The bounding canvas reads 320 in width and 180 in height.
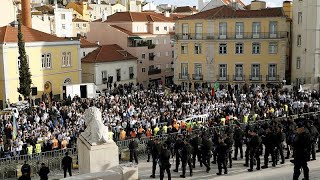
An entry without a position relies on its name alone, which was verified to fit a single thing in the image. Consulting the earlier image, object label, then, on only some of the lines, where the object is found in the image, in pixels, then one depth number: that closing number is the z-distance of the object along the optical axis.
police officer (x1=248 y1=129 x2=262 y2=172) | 15.90
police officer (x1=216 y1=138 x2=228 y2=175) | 15.94
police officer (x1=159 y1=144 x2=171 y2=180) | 15.37
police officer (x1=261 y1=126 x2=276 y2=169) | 16.05
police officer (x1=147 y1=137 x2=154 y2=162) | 17.84
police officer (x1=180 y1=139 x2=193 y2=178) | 16.19
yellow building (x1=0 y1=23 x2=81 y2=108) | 43.50
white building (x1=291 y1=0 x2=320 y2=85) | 44.56
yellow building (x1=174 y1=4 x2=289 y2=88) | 48.25
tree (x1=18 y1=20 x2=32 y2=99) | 41.25
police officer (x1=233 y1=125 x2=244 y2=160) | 18.50
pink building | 59.34
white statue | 12.25
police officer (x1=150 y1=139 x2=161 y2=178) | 16.50
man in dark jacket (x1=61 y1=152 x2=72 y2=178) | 17.52
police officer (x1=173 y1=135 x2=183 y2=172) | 17.05
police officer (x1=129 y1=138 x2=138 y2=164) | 19.39
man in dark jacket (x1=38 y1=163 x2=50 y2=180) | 15.48
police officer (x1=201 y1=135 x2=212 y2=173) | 16.73
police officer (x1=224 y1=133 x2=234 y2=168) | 16.52
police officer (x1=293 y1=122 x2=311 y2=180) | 11.77
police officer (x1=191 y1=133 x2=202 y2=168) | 17.33
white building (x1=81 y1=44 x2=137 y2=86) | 52.62
